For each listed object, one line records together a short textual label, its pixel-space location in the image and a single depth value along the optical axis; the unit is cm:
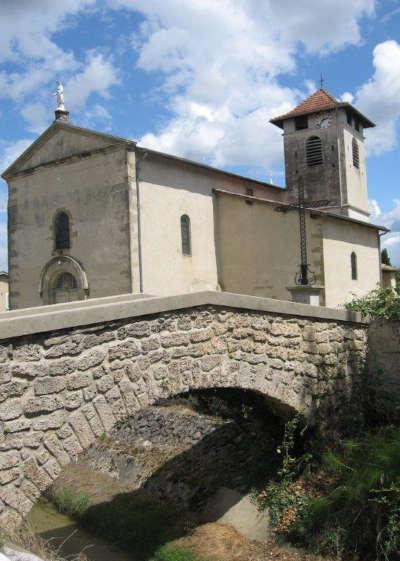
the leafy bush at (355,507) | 693
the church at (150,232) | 1764
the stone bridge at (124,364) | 498
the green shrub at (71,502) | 1174
